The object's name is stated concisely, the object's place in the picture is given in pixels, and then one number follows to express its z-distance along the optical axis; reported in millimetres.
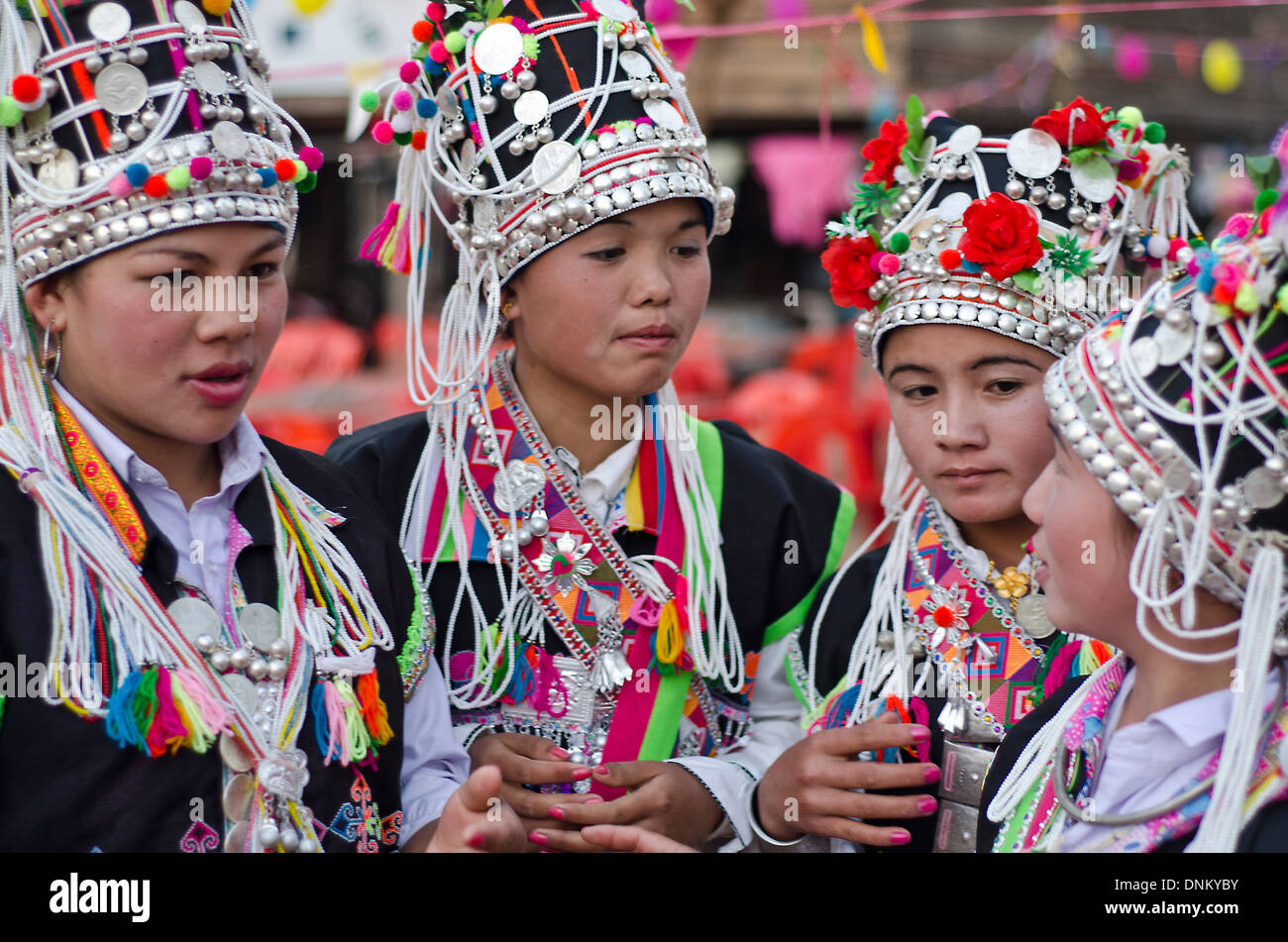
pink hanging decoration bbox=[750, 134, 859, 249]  6512
